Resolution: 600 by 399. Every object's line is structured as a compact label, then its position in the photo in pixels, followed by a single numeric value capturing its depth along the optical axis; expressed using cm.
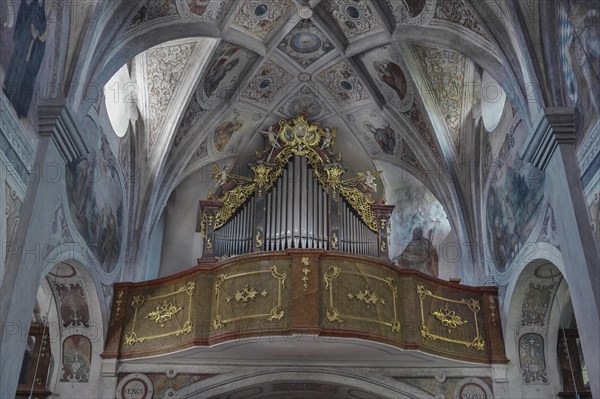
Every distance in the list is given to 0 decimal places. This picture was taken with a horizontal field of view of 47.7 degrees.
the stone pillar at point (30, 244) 837
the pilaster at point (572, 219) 869
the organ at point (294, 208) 1465
